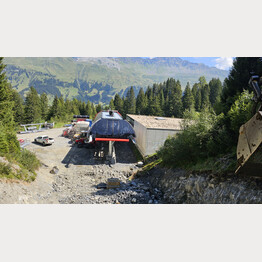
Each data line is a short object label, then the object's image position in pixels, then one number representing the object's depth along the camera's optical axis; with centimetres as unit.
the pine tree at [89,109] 7571
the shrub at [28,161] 1331
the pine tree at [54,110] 5599
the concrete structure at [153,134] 2159
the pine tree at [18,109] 4597
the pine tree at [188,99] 5791
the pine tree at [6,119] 1289
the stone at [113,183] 1383
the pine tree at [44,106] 5872
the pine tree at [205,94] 6051
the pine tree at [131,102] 6912
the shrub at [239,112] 908
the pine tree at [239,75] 1318
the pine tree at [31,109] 4759
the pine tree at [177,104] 5916
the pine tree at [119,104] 7360
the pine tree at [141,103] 6750
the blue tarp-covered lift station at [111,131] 2047
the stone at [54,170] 1645
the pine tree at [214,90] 6369
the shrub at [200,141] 1059
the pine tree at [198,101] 6057
